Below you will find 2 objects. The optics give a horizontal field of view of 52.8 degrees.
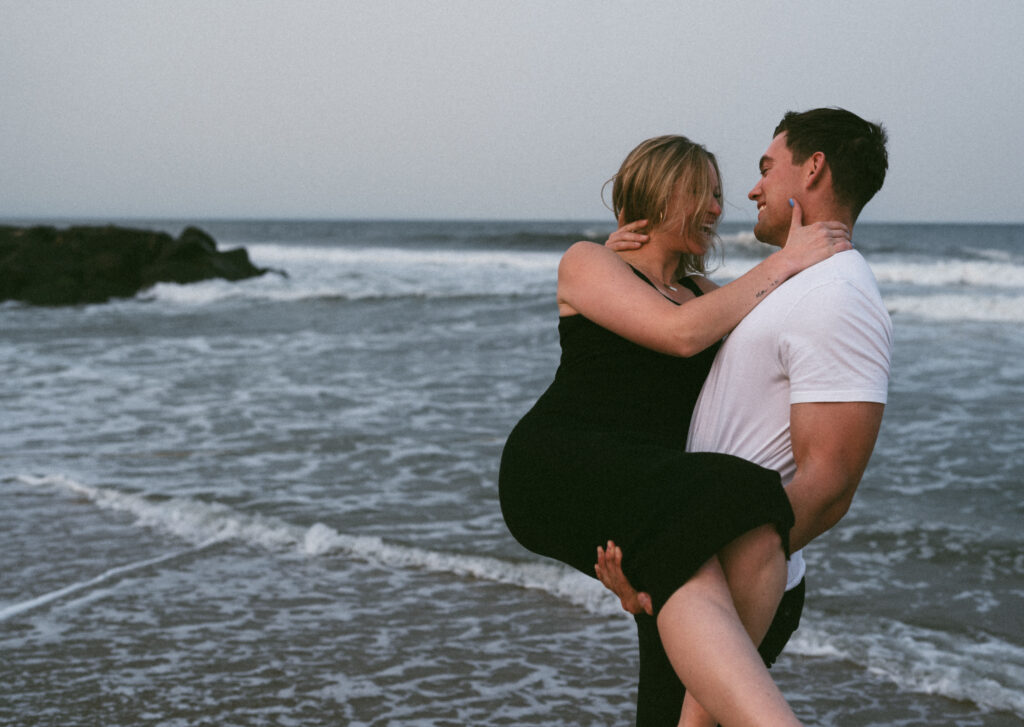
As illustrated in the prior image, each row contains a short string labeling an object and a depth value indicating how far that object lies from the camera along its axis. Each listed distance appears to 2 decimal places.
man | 2.15
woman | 2.00
